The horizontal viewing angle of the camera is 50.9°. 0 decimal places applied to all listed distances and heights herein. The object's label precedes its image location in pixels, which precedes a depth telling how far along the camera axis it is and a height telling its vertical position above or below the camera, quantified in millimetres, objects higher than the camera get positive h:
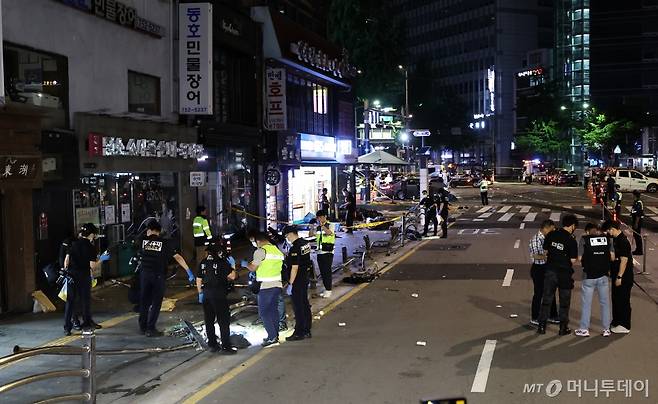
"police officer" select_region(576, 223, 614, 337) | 9938 -1577
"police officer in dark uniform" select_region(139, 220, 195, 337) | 10547 -1677
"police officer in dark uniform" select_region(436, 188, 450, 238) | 24688 -1721
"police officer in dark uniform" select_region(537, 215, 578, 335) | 10086 -1531
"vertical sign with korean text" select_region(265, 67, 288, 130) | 24266 +2418
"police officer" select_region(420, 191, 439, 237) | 24427 -1519
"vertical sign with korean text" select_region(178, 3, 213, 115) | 18188 +2882
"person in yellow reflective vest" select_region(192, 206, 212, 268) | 16141 -1474
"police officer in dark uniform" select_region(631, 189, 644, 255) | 20844 -1478
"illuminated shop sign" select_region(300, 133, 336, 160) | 28927 +887
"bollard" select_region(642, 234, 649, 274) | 16016 -2334
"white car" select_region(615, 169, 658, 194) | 52344 -1204
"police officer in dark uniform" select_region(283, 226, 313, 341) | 10273 -1722
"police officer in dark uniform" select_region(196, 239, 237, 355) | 9422 -1675
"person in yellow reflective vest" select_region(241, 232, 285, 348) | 9883 -1559
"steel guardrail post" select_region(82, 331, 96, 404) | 6363 -1793
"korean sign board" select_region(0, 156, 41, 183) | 11570 +15
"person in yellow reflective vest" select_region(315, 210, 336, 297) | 13930 -1723
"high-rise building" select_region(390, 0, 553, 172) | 117125 +20856
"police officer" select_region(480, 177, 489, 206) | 40494 -1528
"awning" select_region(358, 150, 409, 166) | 32594 +364
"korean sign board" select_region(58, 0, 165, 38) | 14406 +3445
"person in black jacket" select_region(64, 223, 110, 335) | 10672 -1649
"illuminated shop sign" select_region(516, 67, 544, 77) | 99250 +13830
